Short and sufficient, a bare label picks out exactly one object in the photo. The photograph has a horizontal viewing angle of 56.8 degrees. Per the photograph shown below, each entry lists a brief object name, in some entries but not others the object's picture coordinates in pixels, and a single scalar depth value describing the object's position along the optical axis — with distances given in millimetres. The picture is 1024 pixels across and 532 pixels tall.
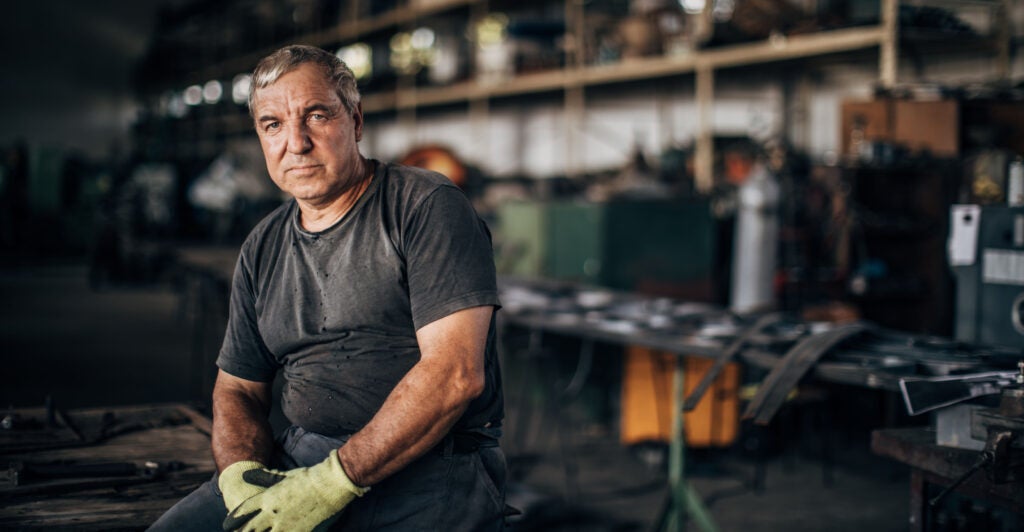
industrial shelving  6668
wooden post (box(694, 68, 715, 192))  7875
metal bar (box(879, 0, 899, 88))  6293
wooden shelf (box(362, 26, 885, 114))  6850
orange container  5574
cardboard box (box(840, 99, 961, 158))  5762
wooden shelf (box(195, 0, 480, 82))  12070
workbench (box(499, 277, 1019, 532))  2787
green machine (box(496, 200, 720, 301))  6277
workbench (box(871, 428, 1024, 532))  2049
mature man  1962
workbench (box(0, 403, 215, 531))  2021
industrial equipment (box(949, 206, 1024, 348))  2908
